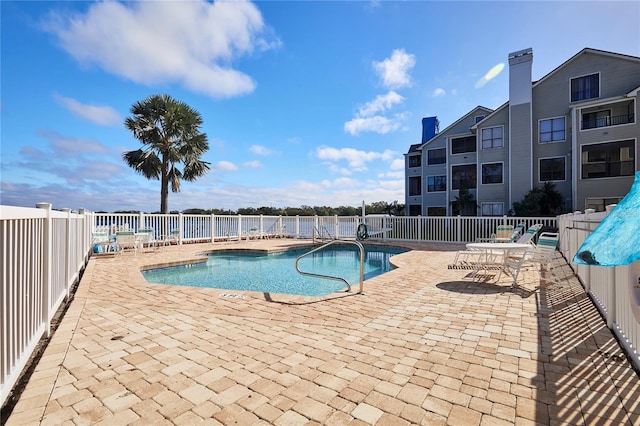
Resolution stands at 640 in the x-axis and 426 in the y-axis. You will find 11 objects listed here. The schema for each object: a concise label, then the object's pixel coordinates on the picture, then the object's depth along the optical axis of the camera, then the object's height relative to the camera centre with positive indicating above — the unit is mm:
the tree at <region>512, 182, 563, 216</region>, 15825 +635
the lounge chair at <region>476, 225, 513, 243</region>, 9636 -622
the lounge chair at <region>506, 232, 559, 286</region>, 5086 -642
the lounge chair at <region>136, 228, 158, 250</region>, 9876 -777
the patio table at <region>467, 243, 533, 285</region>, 5160 -610
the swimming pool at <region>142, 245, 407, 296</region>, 6480 -1533
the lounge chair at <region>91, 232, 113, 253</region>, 9117 -802
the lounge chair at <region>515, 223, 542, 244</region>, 6535 -503
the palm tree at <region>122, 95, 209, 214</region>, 14719 +3772
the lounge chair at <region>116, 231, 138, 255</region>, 8906 -755
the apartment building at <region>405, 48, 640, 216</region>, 15266 +4302
